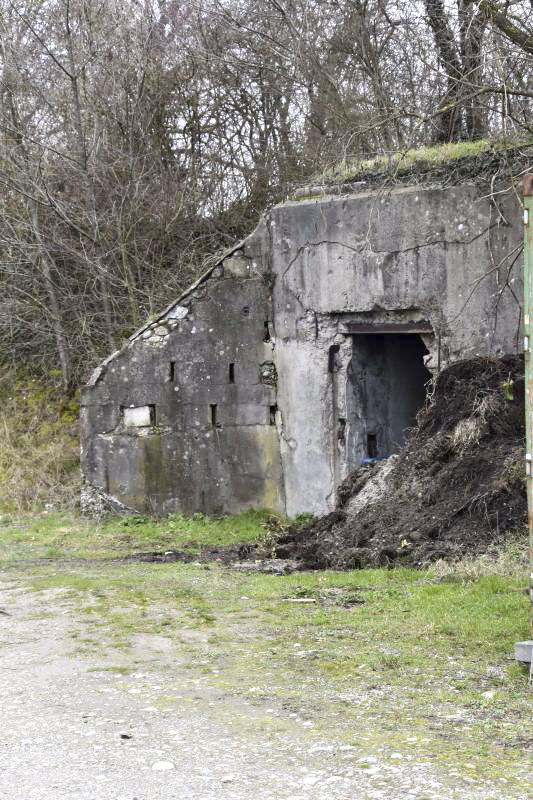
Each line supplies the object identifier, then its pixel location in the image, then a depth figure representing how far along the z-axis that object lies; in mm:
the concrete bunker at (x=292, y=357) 20828
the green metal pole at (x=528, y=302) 10422
